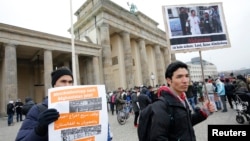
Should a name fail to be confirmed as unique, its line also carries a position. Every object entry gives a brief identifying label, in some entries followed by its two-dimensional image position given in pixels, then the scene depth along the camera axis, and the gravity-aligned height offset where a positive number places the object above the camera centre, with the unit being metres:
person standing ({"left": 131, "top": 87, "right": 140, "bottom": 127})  10.83 -0.87
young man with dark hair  2.11 -0.26
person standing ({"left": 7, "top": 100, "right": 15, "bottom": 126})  14.82 -0.88
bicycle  11.87 -1.47
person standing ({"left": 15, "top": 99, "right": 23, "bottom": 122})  16.41 -0.75
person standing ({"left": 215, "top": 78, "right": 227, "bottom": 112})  12.18 -0.56
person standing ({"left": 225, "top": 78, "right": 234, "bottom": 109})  12.33 -0.45
